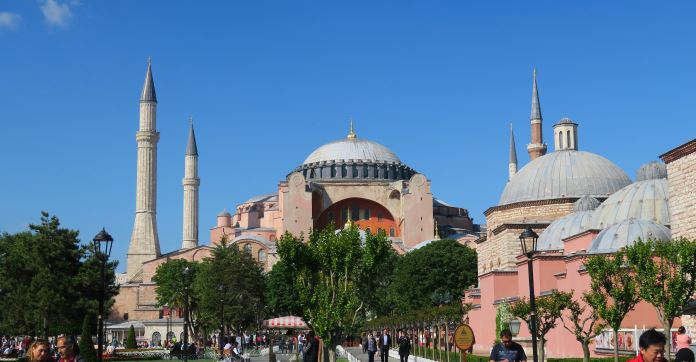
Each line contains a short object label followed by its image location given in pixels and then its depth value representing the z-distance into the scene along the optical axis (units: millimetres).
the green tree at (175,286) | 53125
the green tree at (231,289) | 45688
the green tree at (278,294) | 52031
